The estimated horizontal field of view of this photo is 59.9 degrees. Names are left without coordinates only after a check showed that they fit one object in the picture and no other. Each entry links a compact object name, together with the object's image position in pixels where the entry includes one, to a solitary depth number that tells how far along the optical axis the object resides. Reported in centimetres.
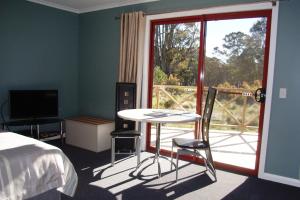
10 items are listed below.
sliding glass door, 337
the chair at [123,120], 393
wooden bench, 407
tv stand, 379
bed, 180
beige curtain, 402
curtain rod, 365
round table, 282
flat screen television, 391
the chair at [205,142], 303
